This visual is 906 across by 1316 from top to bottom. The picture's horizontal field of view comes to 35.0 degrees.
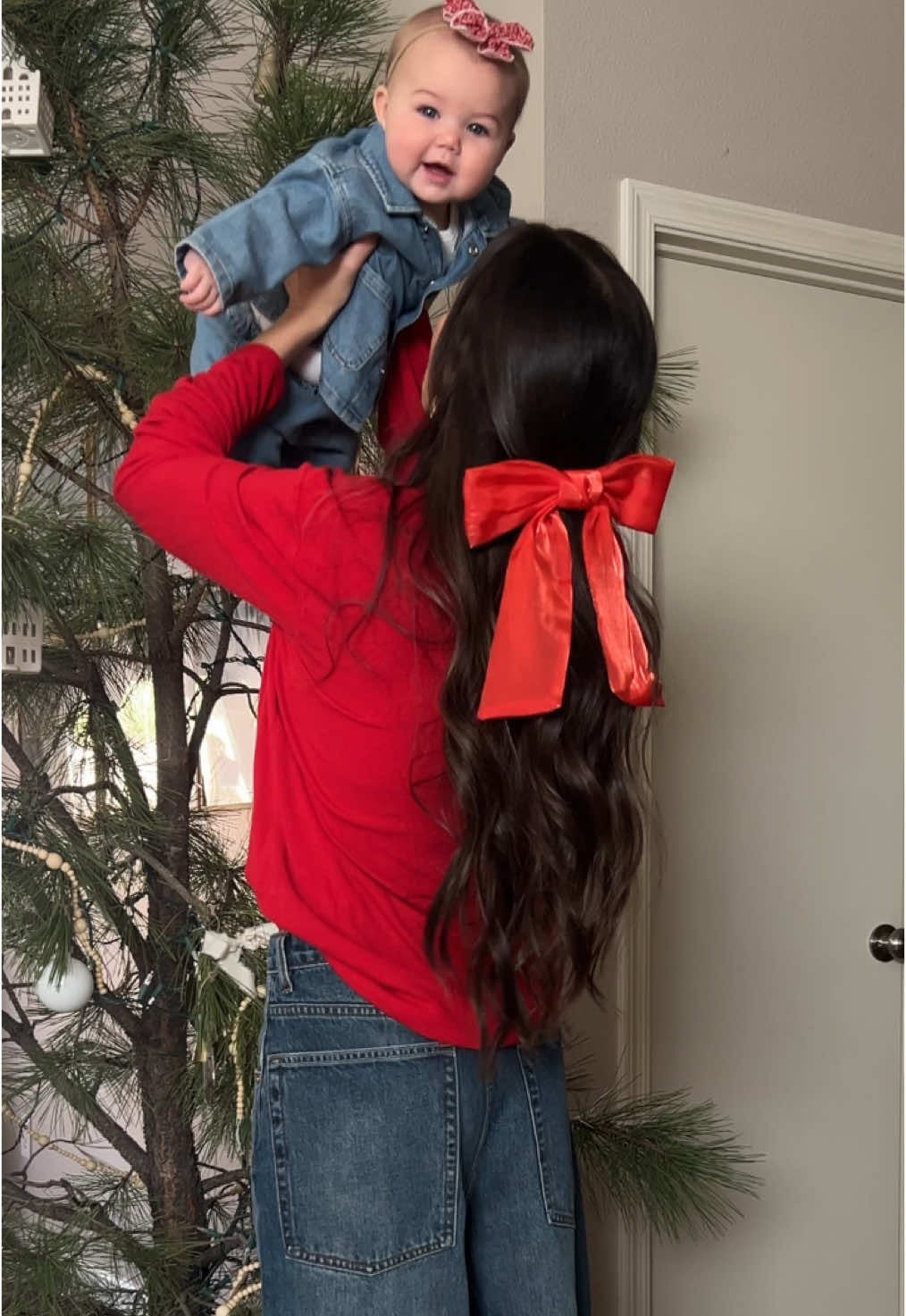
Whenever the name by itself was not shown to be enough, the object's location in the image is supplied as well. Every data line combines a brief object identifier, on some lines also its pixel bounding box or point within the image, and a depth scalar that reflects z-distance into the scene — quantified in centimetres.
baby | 105
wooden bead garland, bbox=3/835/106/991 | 127
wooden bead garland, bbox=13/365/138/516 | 128
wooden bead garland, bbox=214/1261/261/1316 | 131
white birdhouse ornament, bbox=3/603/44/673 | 127
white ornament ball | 130
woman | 100
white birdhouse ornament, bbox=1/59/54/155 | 125
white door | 208
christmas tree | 128
